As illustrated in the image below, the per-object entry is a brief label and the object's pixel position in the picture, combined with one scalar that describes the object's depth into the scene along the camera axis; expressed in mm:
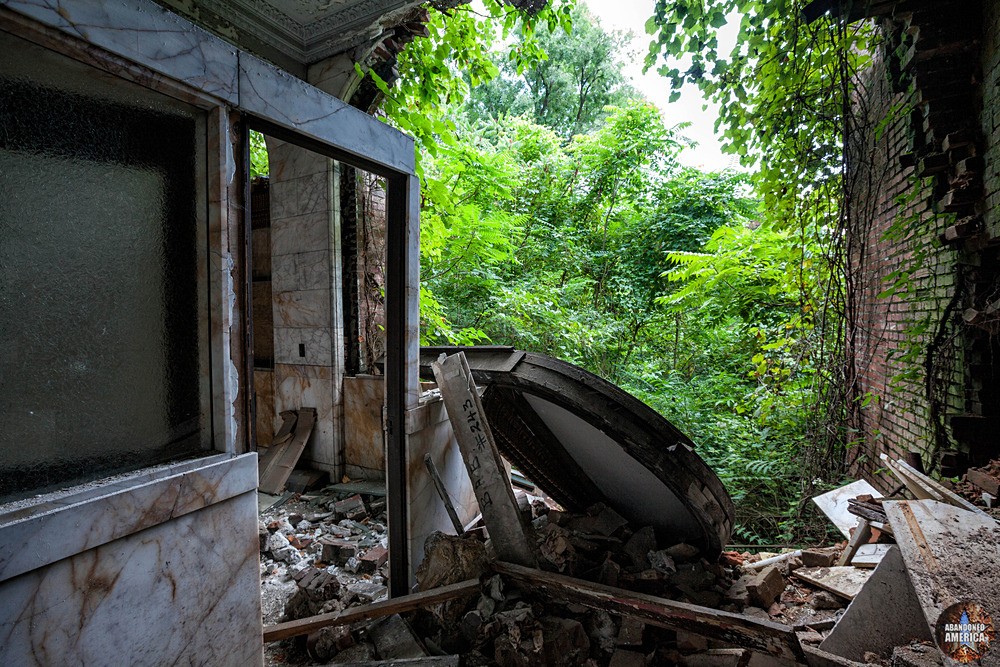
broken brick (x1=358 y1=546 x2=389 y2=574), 3660
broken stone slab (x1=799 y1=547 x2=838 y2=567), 3109
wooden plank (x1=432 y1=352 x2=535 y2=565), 2975
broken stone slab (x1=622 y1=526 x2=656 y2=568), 3123
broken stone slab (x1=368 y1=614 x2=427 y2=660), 2596
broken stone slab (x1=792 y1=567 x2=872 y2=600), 2721
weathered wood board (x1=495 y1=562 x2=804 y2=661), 2229
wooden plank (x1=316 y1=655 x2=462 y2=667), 2385
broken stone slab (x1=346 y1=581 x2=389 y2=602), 3354
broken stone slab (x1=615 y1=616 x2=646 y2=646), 2570
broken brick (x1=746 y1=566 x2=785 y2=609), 2783
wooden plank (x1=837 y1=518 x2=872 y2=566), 3038
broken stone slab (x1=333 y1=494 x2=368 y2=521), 4535
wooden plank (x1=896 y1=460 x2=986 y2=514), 2654
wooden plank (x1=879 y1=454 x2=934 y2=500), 3021
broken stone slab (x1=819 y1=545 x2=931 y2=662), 2205
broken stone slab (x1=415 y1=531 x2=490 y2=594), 2931
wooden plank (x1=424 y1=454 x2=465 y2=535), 3361
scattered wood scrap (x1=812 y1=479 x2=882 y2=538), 3424
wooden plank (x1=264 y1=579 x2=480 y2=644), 2746
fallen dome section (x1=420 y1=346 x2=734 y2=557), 2889
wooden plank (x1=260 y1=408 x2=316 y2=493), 5023
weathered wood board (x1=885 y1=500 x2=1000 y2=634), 1954
